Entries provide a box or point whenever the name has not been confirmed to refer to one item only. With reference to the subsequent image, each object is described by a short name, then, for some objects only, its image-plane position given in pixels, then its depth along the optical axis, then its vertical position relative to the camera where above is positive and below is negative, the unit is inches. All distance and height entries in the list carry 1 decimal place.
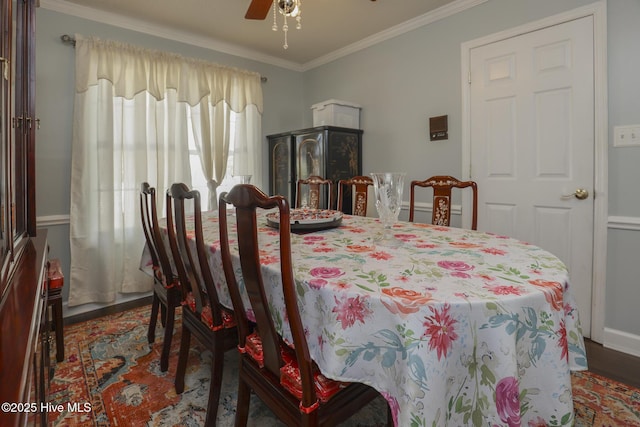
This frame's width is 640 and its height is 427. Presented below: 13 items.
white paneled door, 85.2 +18.3
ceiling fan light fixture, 72.1 +43.2
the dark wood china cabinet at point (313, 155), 128.6 +21.0
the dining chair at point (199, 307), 52.7 -17.4
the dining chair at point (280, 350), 34.0 -17.1
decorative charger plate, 66.4 -2.6
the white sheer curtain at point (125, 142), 107.0 +23.0
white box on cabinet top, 132.0 +37.4
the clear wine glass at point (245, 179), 90.6 +7.9
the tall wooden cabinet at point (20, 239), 20.5 -4.7
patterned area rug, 58.9 -36.3
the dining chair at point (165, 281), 69.6 -16.0
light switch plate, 77.6 +16.4
